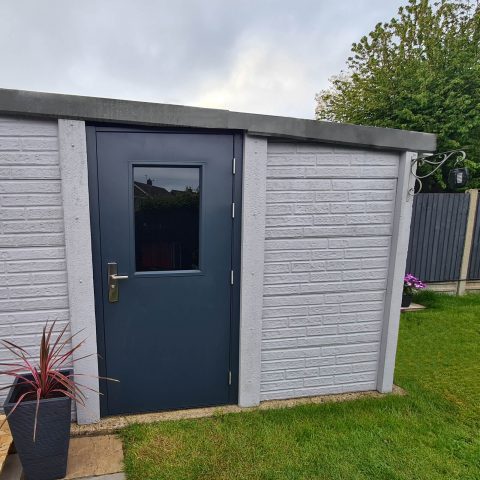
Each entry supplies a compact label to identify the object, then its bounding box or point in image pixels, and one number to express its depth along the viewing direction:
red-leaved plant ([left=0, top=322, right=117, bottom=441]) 1.90
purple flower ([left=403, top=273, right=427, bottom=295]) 5.39
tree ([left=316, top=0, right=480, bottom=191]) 8.48
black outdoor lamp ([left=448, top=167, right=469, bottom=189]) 2.88
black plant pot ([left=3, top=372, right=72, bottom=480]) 1.83
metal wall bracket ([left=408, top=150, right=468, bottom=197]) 2.73
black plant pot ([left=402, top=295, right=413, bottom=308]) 5.35
